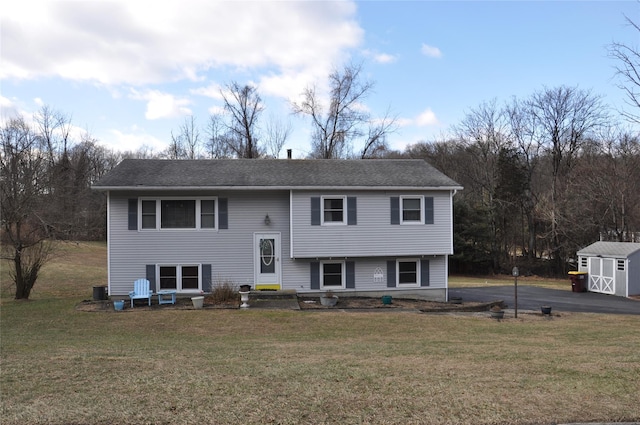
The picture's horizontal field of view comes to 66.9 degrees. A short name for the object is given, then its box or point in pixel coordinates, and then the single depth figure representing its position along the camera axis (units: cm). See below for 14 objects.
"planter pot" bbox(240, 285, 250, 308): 1642
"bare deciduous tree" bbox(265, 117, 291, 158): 4583
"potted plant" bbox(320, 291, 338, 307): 1712
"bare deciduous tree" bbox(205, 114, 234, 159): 4609
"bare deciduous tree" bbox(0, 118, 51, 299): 1889
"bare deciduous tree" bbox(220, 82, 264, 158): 4494
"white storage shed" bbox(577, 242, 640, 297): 2431
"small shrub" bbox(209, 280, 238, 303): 1741
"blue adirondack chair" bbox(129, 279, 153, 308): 1712
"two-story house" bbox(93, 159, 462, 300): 1850
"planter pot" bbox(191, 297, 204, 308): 1634
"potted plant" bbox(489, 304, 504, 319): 1557
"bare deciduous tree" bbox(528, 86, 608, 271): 3947
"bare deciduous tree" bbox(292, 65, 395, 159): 4238
